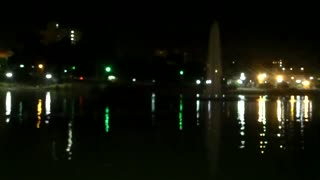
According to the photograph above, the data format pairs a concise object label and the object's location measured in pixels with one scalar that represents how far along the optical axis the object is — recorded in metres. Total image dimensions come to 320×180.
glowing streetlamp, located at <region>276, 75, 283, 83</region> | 113.30
